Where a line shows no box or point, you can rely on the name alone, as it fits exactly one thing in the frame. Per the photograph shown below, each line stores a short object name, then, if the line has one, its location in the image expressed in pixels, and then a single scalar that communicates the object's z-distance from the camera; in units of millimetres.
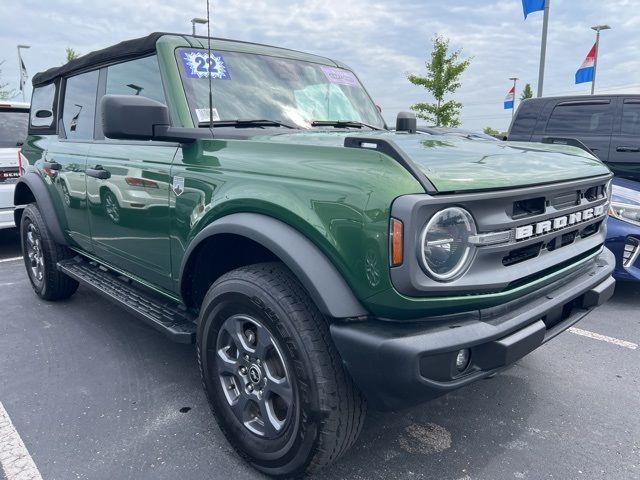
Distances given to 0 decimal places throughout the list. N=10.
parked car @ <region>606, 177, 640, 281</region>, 4402
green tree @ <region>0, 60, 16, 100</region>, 25591
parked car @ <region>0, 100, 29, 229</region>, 5848
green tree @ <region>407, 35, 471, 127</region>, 19375
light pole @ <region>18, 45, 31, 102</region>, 20822
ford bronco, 1764
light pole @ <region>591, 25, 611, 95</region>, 18781
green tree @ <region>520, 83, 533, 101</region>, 53469
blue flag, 11907
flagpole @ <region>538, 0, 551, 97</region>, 11961
